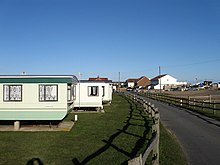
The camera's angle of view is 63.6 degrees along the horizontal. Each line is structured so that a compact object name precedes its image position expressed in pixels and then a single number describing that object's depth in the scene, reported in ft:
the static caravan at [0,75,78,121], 31.45
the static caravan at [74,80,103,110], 50.18
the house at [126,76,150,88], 289.77
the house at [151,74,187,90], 249.94
